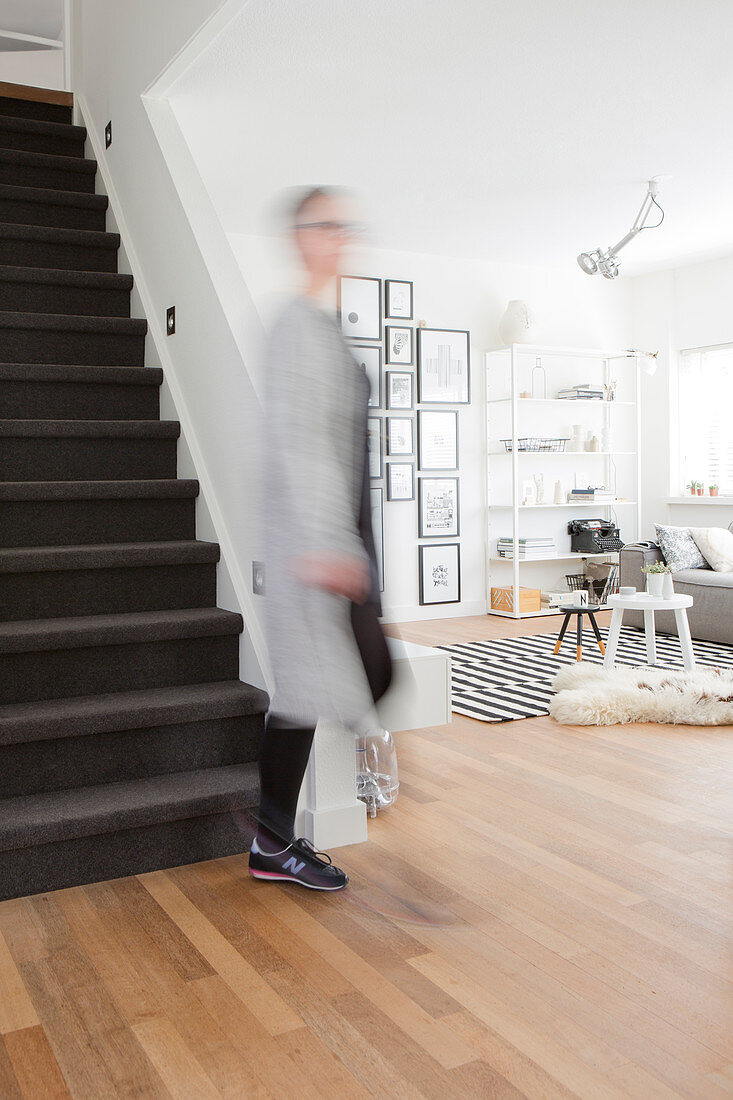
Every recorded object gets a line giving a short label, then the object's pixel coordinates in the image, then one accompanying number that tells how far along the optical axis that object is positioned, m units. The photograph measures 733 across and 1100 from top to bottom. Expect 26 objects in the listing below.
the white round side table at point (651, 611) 4.87
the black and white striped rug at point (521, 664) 4.39
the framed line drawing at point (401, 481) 7.15
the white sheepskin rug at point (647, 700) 4.09
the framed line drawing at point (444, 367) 7.24
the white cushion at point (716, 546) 6.41
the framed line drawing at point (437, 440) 7.28
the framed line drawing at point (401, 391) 7.12
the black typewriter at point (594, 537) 7.74
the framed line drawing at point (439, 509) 7.31
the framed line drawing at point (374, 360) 7.00
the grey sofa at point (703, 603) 5.93
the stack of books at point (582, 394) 7.77
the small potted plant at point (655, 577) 5.02
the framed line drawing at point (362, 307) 6.96
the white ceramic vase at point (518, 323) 7.34
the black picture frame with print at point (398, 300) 7.10
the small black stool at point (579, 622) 5.14
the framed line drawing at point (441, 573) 7.34
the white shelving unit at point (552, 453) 7.59
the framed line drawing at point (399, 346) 7.10
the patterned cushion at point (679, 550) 6.54
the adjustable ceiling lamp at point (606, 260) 6.24
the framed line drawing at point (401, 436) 7.12
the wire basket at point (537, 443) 7.42
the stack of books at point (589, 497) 7.73
